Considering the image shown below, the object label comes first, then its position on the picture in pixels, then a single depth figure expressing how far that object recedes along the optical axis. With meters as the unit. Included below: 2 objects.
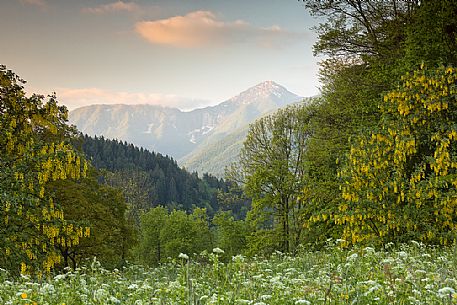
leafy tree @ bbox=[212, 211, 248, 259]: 54.75
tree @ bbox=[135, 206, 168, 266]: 69.44
